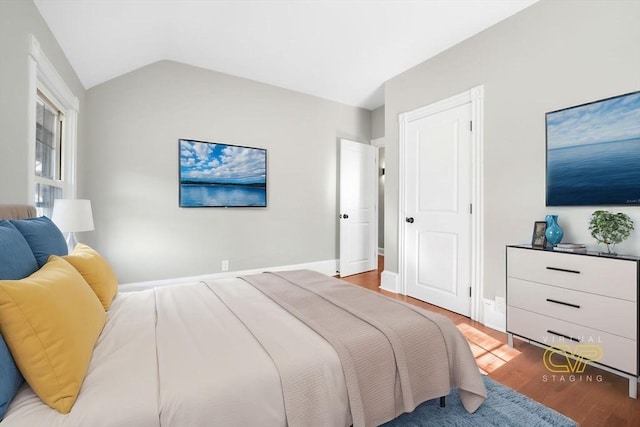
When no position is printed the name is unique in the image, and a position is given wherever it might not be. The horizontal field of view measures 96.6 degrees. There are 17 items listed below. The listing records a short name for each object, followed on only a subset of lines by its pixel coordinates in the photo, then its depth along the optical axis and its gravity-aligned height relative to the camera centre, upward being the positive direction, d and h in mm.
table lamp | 2098 -15
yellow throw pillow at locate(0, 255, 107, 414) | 797 -374
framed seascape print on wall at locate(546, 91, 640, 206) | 1865 +445
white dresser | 1633 -586
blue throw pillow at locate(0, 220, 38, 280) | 965 -158
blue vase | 2055 -112
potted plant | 1790 -65
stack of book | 1938 -222
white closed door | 2879 +65
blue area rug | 1409 -1024
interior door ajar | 4402 +115
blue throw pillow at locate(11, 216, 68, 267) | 1290 -118
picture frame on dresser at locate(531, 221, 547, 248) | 2168 -152
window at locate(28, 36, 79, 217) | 1803 +661
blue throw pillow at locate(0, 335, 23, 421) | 746 -457
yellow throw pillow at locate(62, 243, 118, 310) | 1444 -311
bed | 817 -525
